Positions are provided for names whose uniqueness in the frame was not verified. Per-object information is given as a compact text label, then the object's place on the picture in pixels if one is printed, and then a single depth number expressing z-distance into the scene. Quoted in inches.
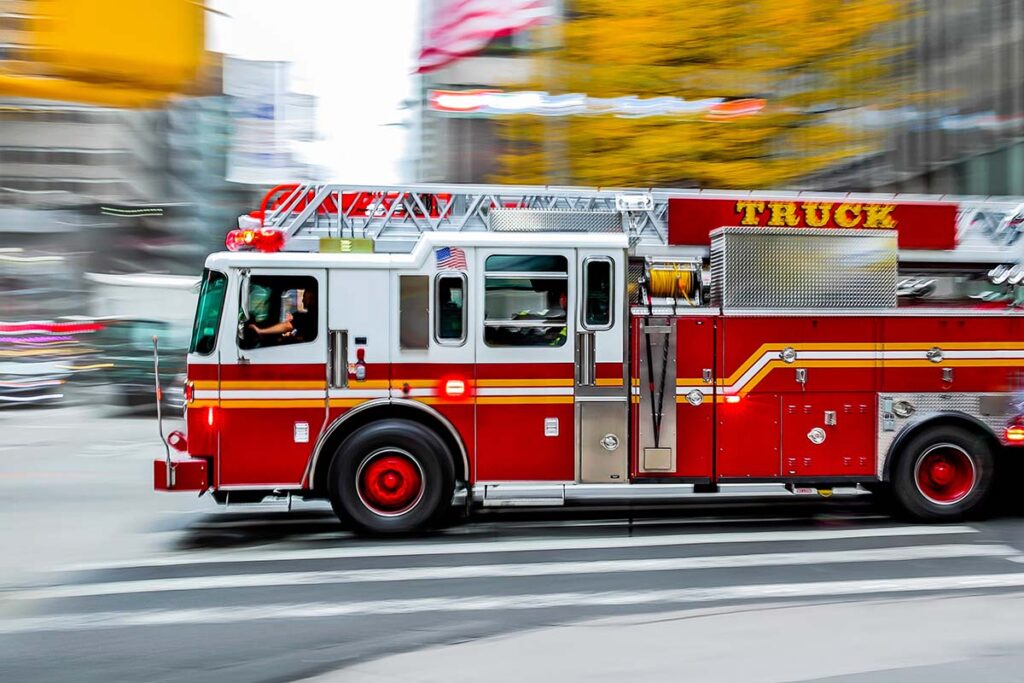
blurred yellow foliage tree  642.8
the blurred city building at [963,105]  779.4
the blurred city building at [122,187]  1366.9
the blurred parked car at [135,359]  813.2
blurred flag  916.0
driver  320.2
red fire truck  318.3
